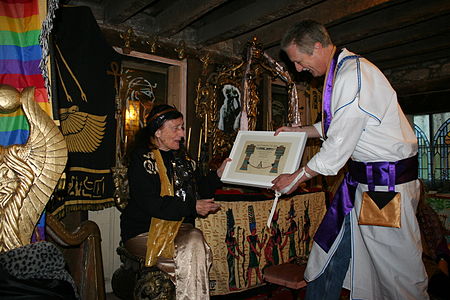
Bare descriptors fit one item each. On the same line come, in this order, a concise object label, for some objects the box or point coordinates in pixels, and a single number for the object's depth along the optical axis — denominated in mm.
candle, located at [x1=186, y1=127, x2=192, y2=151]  4805
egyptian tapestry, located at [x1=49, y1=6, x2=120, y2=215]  3561
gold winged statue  1801
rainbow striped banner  2129
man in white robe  2186
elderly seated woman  2617
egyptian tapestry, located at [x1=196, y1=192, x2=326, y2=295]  3586
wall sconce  4168
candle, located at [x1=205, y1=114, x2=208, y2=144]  4945
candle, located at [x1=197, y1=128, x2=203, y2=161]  4918
